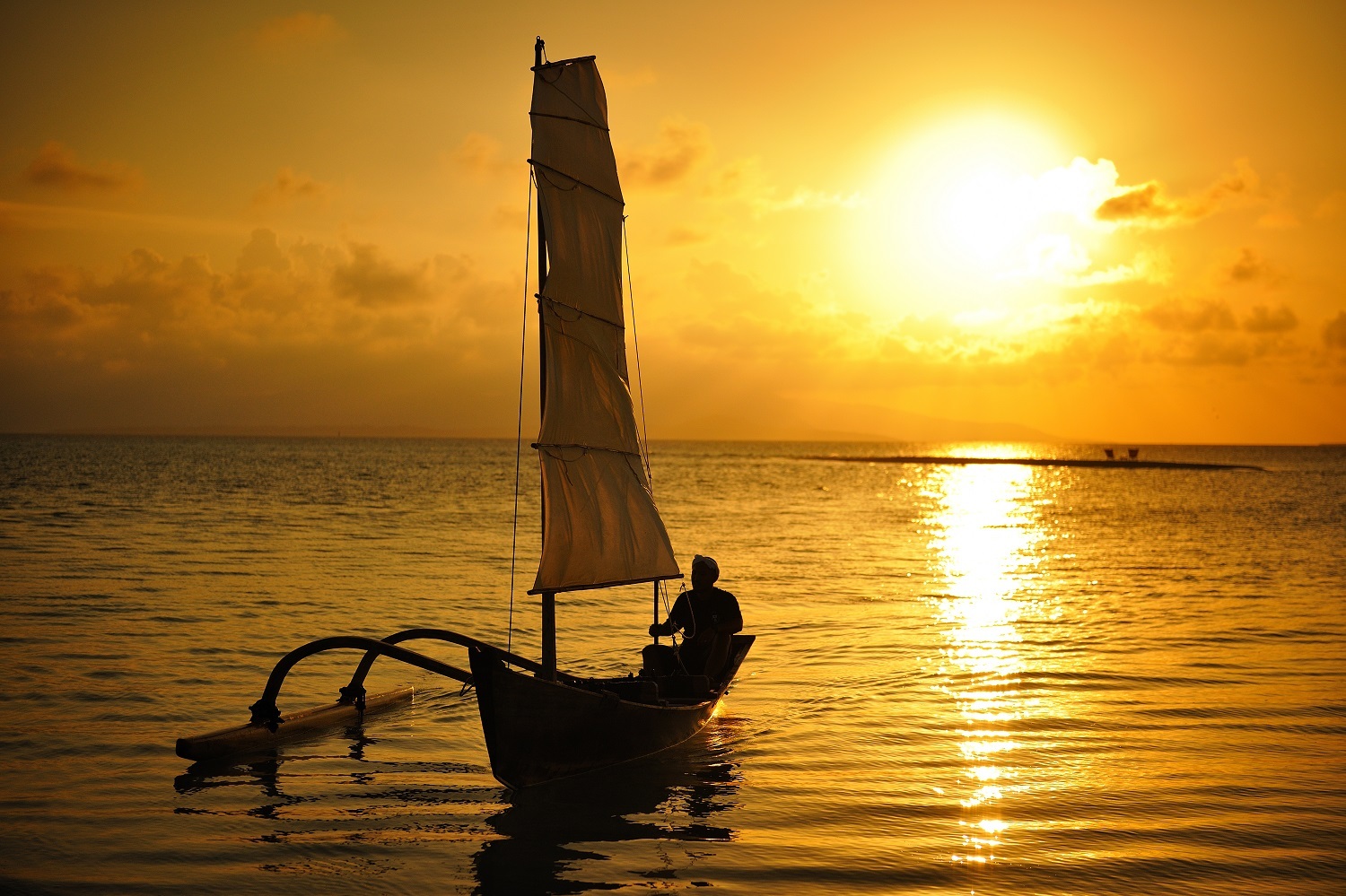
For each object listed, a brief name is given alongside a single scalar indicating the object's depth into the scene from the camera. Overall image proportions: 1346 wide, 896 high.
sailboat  12.70
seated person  15.17
